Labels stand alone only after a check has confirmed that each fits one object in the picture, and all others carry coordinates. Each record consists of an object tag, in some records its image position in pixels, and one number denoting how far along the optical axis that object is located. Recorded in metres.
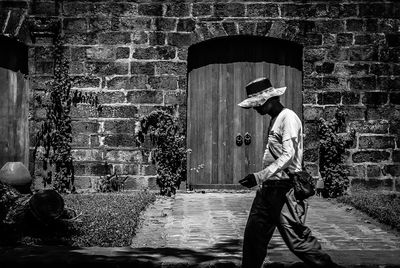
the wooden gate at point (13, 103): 11.69
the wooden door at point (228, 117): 11.71
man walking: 5.31
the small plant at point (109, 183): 11.39
